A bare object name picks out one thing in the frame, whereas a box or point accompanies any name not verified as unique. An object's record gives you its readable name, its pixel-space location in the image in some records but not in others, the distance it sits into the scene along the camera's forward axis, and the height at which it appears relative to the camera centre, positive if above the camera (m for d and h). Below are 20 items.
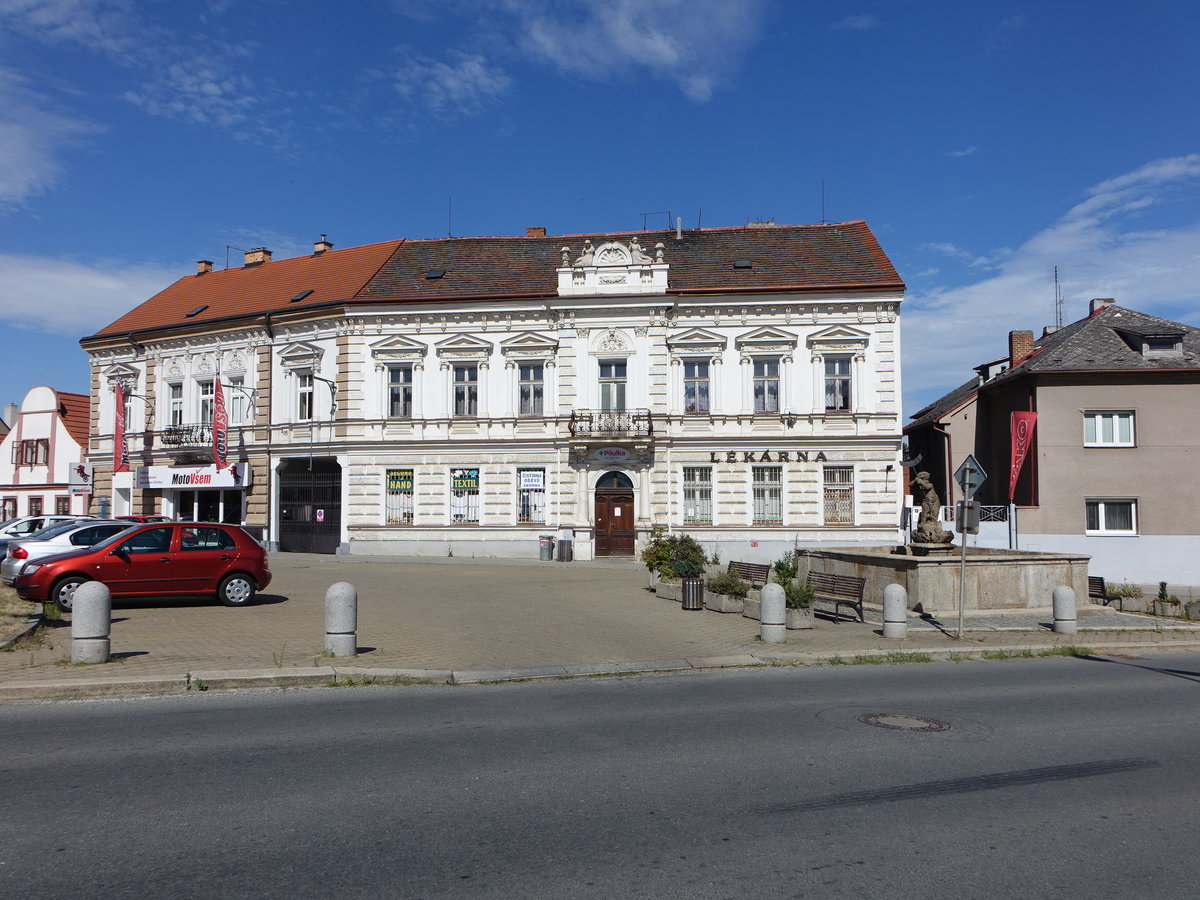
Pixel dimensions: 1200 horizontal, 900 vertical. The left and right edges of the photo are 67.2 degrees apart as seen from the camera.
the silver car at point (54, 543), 18.80 -0.98
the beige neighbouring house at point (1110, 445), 31.11 +1.77
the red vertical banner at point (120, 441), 38.12 +2.42
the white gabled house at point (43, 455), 45.50 +2.26
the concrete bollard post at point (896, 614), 14.22 -1.85
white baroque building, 31.95 +3.55
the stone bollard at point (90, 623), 10.56 -1.46
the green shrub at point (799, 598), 15.70 -1.77
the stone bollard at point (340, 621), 11.54 -1.59
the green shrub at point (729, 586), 17.86 -1.79
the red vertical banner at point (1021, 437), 31.53 +2.06
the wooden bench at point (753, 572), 20.11 -1.70
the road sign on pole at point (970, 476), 14.77 +0.32
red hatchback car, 15.32 -1.21
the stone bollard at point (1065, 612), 15.14 -1.95
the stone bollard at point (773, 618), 13.66 -1.84
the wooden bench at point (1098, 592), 19.34 -2.09
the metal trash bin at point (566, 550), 31.53 -1.85
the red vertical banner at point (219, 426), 35.06 +2.80
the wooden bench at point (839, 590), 16.42 -1.81
